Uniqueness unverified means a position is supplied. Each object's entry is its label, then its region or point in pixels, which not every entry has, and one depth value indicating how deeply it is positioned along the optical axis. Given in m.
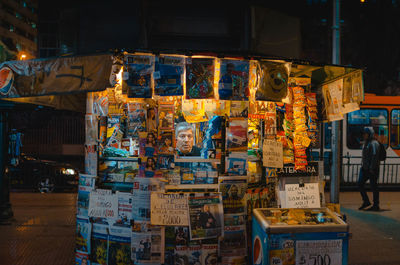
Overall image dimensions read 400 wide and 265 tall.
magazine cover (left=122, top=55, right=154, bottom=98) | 4.23
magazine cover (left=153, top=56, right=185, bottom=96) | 4.32
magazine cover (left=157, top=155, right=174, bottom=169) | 4.47
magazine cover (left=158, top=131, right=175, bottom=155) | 4.50
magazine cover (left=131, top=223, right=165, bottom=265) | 4.27
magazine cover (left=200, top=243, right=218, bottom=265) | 4.36
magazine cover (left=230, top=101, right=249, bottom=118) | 4.74
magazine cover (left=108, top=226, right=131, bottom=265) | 4.41
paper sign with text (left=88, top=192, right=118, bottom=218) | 4.52
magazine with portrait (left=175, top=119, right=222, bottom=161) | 4.63
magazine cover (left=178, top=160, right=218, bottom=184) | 4.55
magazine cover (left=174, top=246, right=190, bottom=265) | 4.31
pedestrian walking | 8.83
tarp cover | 4.09
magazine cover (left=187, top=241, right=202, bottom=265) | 4.33
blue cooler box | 3.55
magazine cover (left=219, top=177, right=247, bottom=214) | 4.54
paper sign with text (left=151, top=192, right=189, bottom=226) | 4.29
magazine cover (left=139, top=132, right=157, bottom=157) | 4.44
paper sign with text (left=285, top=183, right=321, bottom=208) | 4.93
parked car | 11.40
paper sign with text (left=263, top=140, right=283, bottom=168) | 4.94
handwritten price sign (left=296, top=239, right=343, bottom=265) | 3.59
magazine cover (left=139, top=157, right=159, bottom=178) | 4.40
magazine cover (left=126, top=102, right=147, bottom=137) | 4.49
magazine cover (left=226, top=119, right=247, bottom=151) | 4.66
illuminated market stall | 4.30
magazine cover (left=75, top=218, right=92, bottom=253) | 4.65
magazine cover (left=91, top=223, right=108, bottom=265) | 4.55
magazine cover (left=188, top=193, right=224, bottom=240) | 4.32
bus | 12.07
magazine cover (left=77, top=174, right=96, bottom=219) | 4.71
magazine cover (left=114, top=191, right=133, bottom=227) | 4.43
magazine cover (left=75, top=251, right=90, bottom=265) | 4.66
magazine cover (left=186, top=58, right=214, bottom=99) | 4.40
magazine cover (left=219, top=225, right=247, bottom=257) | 4.45
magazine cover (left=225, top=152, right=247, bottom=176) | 4.62
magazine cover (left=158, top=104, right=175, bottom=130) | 4.55
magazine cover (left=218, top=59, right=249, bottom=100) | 4.46
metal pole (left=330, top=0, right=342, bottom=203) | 7.89
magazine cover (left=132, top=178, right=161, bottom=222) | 4.32
